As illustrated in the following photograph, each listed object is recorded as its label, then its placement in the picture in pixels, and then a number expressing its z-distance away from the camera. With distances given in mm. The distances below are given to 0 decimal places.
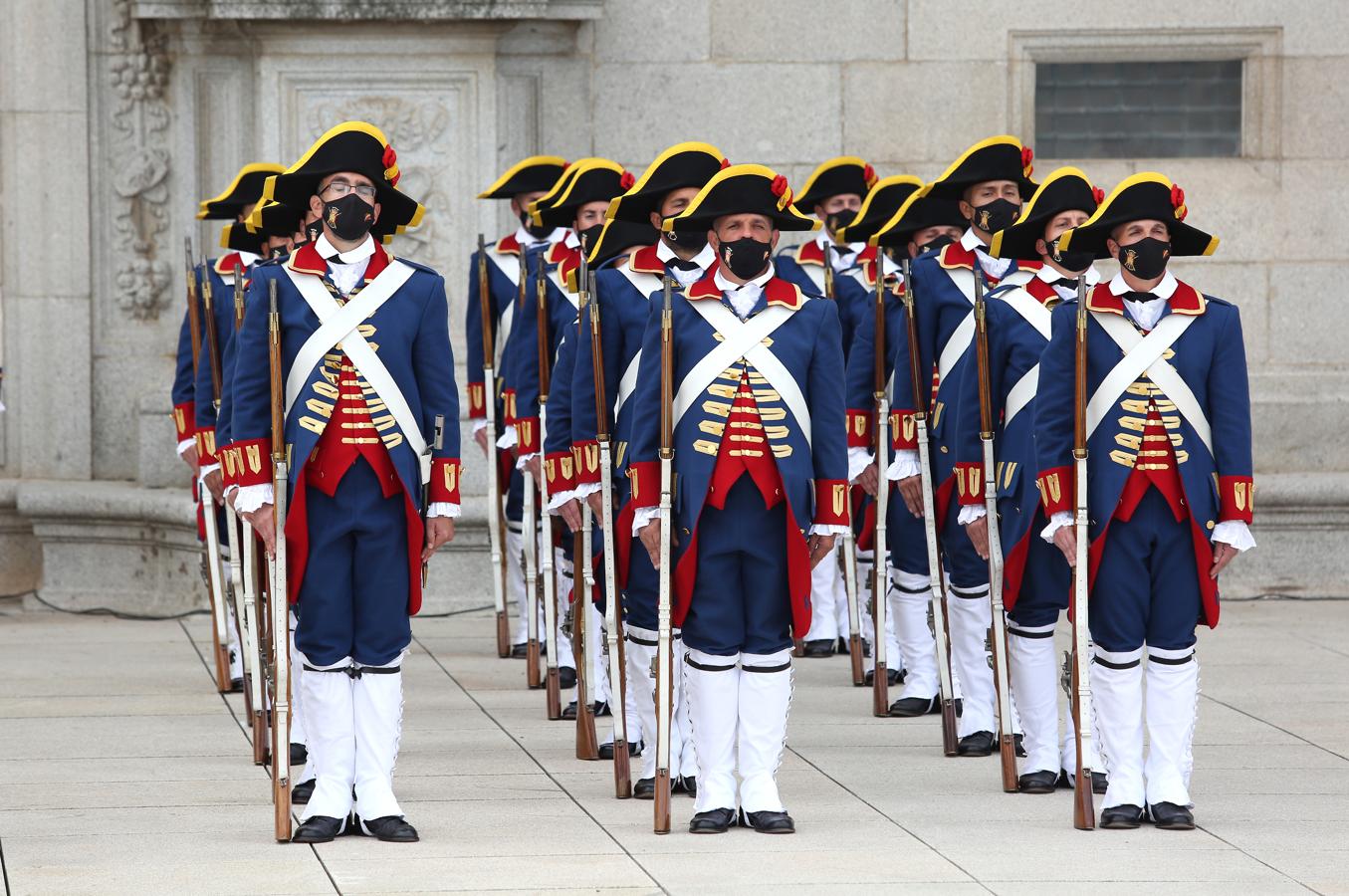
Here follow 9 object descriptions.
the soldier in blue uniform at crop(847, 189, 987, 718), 18156
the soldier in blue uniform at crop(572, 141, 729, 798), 15070
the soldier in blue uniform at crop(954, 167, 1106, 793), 15008
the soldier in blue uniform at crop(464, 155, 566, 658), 20719
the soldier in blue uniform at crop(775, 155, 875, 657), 20000
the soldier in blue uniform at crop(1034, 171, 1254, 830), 13703
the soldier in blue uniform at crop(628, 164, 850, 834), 13547
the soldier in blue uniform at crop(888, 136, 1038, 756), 16812
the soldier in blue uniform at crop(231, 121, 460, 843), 13508
